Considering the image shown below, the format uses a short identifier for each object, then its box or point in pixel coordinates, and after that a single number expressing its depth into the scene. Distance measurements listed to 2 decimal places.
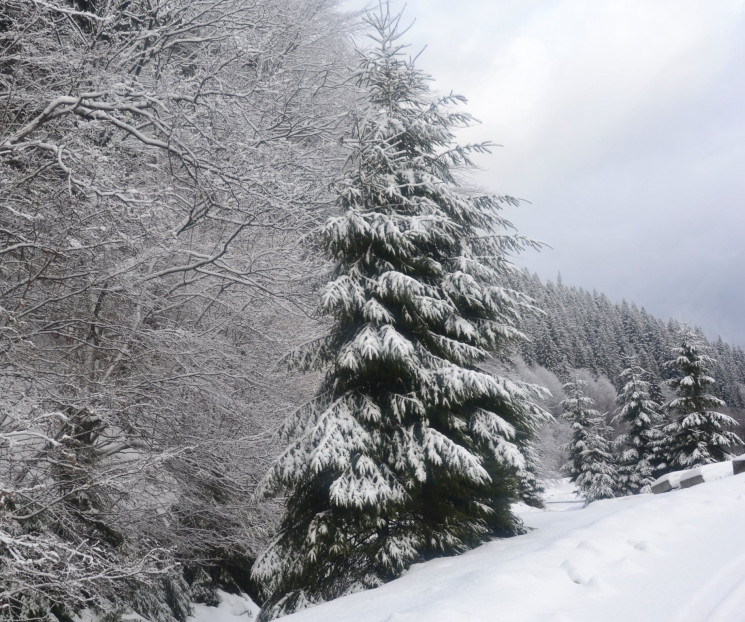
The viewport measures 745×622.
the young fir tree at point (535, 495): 31.06
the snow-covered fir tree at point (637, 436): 29.59
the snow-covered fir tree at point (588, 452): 31.95
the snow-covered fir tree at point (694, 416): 24.11
